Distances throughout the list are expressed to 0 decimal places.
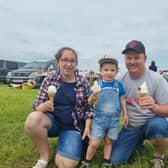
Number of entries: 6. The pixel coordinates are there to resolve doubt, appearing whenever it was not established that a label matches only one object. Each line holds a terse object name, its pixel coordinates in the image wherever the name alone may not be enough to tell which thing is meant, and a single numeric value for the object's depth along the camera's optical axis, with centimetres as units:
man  173
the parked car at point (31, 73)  818
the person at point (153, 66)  823
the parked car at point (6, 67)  1089
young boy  172
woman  176
